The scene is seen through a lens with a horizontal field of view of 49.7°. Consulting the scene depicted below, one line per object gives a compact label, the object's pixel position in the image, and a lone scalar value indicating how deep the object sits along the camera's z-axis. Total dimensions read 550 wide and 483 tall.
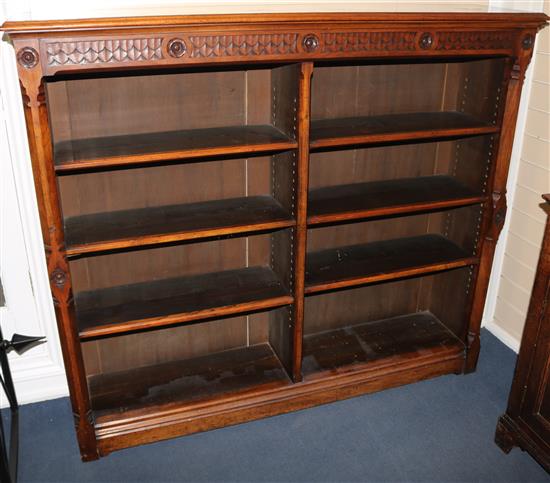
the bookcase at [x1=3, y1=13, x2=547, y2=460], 1.72
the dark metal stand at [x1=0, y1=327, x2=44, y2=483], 1.80
